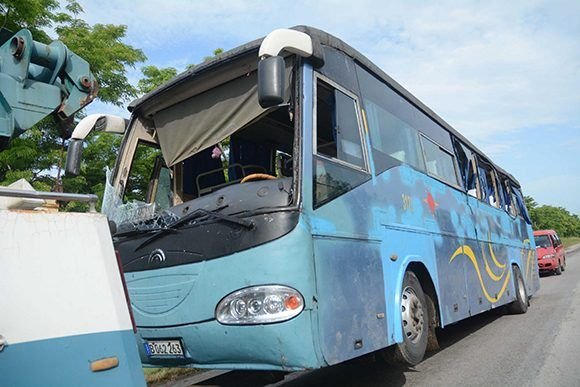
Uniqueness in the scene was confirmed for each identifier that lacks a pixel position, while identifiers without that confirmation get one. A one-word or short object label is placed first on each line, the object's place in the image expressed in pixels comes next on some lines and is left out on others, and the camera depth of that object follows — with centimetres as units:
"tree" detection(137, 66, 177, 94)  1370
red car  2244
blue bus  366
